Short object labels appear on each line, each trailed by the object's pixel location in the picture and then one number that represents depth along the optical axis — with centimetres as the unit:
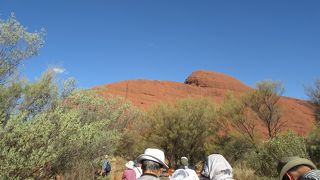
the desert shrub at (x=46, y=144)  565
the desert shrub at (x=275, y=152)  1152
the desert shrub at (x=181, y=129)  2447
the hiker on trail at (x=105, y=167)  1112
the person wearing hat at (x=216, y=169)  307
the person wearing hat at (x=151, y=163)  275
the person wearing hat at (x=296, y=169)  205
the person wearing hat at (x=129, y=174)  620
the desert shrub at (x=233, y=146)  2434
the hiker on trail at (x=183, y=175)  372
